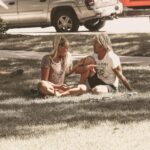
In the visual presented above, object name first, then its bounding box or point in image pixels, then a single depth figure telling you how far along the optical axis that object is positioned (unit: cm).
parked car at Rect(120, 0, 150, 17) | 2816
